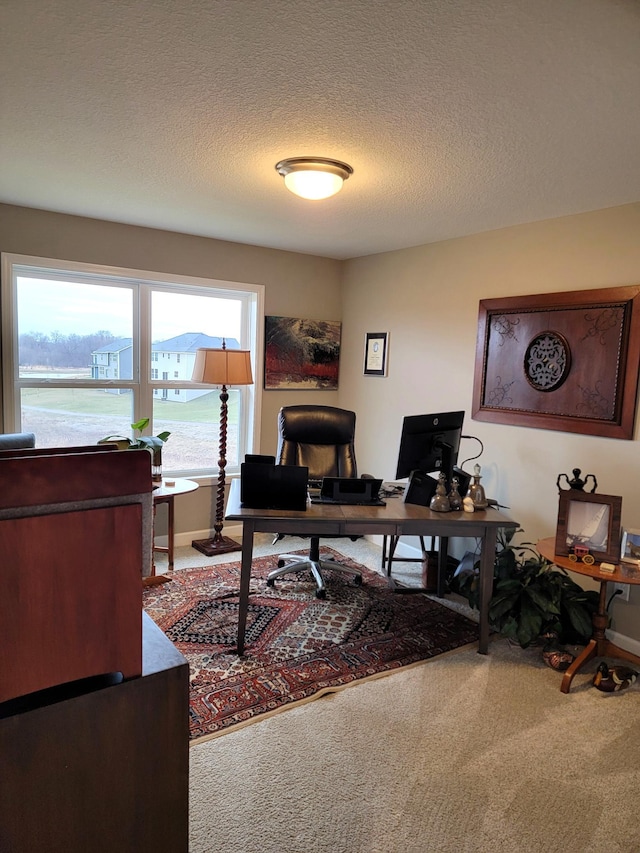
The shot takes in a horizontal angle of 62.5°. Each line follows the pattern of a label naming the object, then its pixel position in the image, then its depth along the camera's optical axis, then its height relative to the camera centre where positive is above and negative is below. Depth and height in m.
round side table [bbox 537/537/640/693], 2.49 -1.18
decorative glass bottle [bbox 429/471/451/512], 2.92 -0.65
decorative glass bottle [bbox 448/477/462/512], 2.98 -0.65
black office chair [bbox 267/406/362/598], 3.74 -0.47
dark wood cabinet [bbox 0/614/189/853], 0.85 -0.68
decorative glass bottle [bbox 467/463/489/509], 3.03 -0.63
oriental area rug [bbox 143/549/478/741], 2.42 -1.44
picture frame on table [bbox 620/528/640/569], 2.65 -0.78
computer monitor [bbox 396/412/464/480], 2.96 -0.35
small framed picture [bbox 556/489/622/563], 2.63 -0.69
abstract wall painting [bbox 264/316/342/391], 4.66 +0.22
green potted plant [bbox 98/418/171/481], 3.39 -0.46
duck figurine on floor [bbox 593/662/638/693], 2.55 -1.40
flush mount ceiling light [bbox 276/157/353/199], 2.47 +0.96
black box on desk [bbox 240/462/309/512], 2.75 -0.57
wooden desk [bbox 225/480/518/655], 2.67 -0.74
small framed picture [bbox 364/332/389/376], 4.55 +0.25
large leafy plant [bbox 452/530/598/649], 2.82 -1.19
